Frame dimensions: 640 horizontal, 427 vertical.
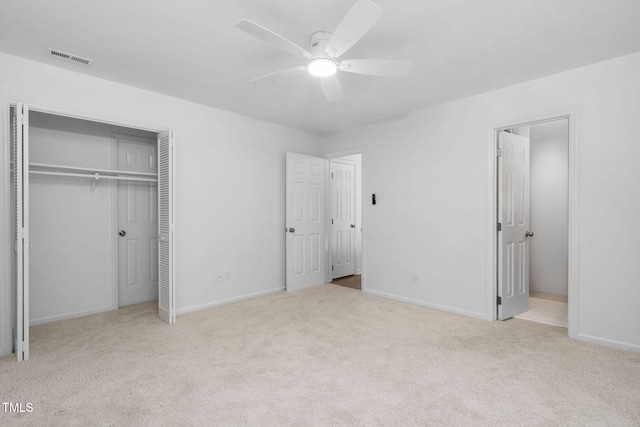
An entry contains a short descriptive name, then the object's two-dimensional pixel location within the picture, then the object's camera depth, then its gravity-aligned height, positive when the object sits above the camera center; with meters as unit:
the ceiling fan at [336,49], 1.77 +1.00
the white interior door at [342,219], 5.75 -0.13
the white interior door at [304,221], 4.99 -0.14
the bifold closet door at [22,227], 2.62 -0.11
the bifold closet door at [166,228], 3.55 -0.17
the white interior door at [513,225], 3.67 -0.15
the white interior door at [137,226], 4.23 -0.17
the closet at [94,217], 3.58 -0.05
